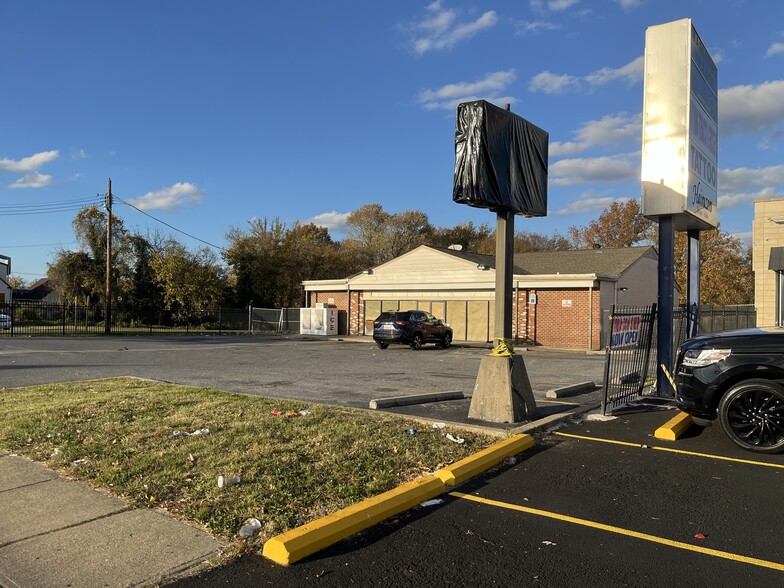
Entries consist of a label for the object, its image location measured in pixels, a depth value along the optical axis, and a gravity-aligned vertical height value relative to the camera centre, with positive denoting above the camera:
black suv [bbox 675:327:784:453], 6.30 -0.86
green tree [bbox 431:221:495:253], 62.09 +7.82
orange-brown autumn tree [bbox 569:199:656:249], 54.91 +7.81
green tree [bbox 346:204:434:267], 59.62 +7.88
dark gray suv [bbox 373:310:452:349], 24.31 -0.95
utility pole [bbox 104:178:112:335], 34.22 +1.38
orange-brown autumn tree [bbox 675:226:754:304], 43.44 +3.16
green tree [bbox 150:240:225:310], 44.00 +1.86
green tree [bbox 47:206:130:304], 46.53 +3.30
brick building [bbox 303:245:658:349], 26.56 +0.89
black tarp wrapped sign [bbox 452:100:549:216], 7.45 +1.99
